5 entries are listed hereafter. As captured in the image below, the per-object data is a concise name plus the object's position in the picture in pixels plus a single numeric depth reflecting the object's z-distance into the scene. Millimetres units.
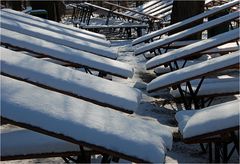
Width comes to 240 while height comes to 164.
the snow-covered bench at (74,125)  2592
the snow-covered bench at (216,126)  3195
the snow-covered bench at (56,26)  7863
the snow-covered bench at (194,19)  8648
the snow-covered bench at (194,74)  4855
